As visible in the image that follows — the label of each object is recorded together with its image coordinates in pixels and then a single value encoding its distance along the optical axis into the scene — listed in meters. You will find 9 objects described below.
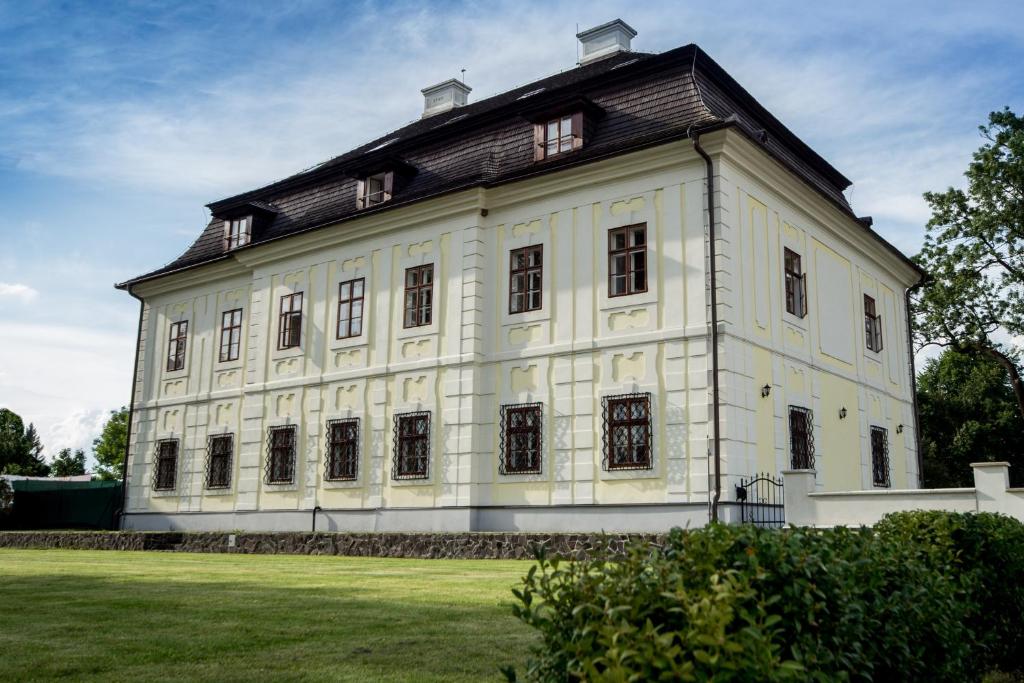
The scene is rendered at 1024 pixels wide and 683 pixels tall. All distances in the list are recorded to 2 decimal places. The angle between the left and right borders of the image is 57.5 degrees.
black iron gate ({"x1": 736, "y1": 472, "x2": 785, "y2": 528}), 15.96
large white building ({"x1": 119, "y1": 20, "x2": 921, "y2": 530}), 17.00
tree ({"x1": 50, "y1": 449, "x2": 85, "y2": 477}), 80.00
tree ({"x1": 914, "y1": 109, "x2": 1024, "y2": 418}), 30.08
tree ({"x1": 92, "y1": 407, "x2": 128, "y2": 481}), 72.00
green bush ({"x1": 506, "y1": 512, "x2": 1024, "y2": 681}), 2.61
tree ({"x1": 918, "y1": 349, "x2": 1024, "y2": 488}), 44.41
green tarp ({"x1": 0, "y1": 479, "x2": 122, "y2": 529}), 28.30
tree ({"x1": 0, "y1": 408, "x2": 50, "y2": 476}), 63.09
